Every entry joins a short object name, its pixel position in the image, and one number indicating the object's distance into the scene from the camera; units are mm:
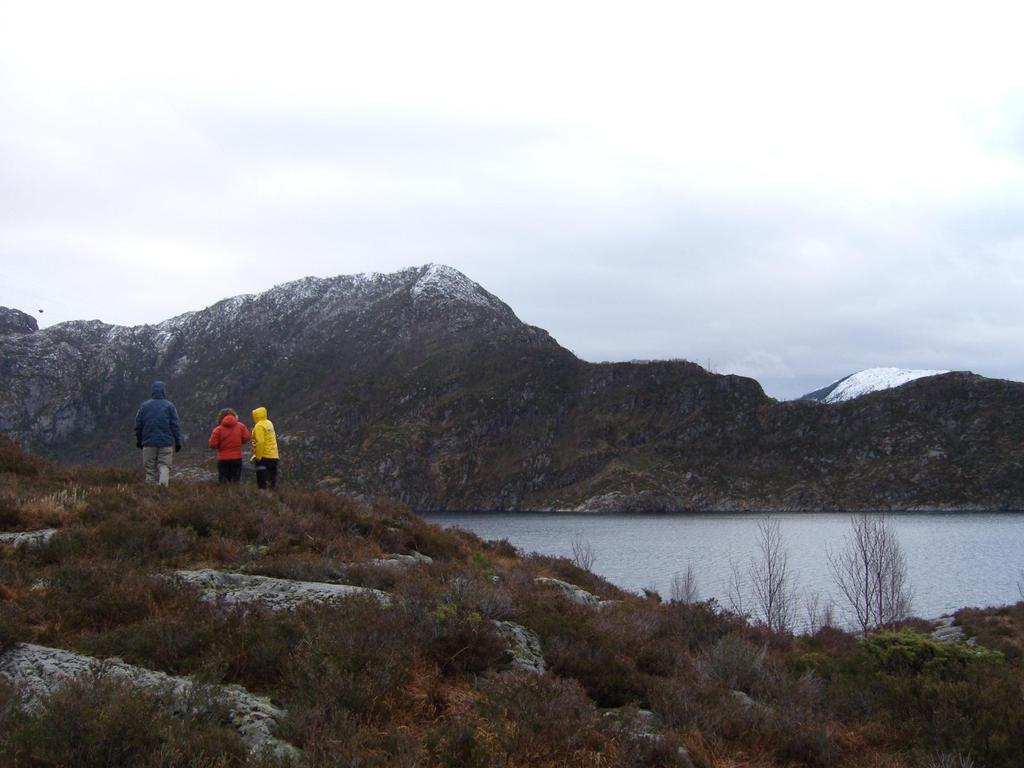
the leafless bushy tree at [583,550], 49844
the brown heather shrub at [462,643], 7133
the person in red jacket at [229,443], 15375
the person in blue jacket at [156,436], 15172
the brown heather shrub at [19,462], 14391
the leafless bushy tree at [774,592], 36812
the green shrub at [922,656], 9250
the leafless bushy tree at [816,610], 35506
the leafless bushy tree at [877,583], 37844
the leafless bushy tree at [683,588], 38956
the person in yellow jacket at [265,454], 15562
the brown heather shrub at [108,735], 4504
